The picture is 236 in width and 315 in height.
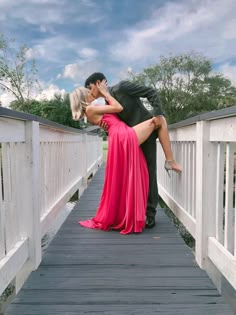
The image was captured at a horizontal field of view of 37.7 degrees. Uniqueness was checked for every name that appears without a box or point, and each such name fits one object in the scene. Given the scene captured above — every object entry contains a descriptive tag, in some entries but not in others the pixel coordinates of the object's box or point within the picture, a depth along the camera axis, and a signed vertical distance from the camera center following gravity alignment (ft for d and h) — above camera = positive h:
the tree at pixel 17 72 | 76.74 +15.81
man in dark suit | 8.67 +0.75
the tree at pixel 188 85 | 108.06 +18.00
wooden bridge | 4.88 -2.29
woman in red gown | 8.30 -0.64
